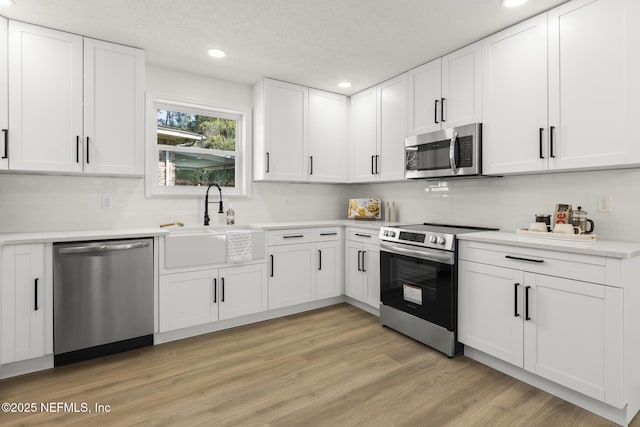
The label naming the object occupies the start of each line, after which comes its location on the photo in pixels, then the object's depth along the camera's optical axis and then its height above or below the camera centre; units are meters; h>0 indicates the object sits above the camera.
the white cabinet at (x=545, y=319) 1.82 -0.64
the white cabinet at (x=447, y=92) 2.80 +1.09
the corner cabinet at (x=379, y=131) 3.50 +0.92
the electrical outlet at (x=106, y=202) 3.07 +0.11
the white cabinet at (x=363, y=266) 3.45 -0.55
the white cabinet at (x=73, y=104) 2.49 +0.86
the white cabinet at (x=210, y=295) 2.84 -0.72
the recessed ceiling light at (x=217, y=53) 2.98 +1.43
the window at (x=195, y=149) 3.43 +0.69
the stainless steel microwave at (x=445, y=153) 2.76 +0.54
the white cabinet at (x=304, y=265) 3.42 -0.54
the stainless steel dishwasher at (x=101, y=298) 2.41 -0.63
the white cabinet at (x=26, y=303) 2.23 -0.60
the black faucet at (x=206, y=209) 3.45 +0.05
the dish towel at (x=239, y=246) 3.08 -0.30
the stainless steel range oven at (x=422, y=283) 2.57 -0.57
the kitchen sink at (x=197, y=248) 2.83 -0.30
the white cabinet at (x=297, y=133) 3.65 +0.91
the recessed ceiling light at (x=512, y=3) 2.23 +1.40
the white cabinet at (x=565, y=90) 2.00 +0.83
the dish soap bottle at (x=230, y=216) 3.60 -0.02
